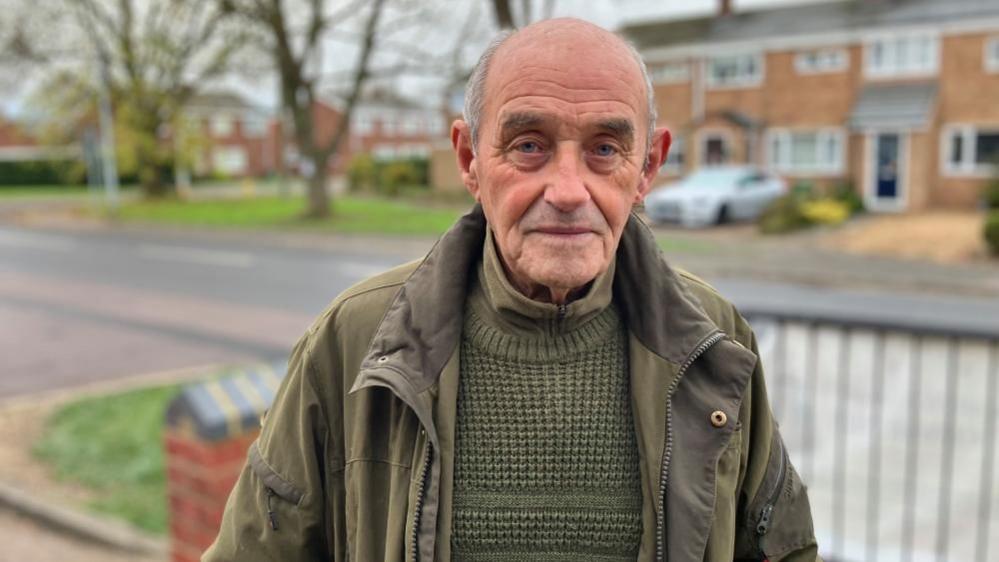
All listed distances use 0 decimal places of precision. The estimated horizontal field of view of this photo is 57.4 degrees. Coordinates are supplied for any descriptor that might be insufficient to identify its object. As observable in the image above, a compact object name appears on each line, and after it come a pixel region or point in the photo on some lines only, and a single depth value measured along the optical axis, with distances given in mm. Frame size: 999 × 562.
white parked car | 24297
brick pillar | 3684
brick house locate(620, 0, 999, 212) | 27234
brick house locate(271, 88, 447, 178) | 73375
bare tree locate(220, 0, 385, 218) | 23312
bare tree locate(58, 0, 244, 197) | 29969
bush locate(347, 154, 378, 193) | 40312
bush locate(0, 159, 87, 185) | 49041
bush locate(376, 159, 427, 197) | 37584
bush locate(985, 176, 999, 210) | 21781
